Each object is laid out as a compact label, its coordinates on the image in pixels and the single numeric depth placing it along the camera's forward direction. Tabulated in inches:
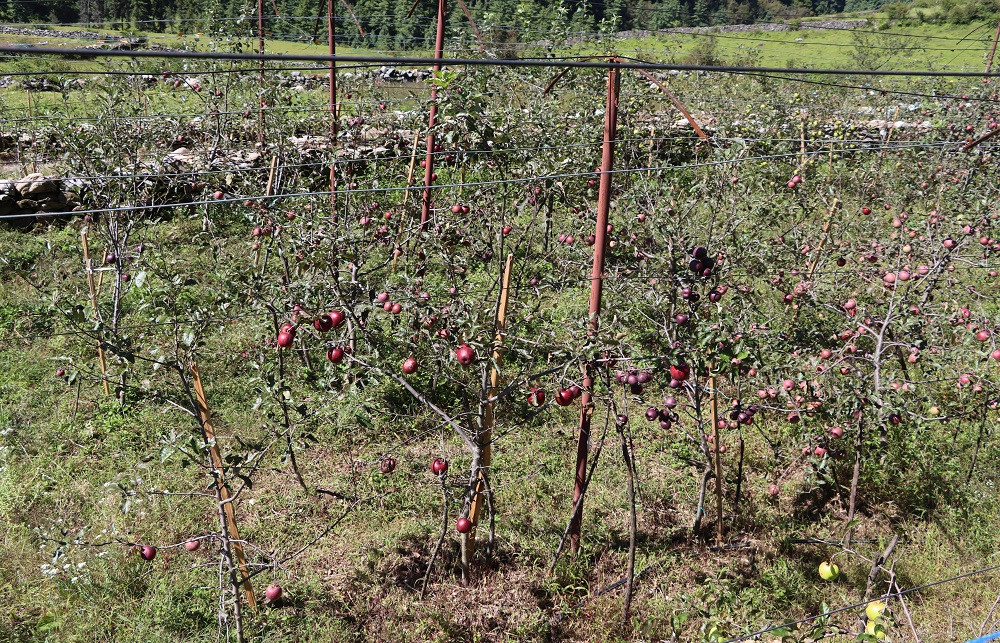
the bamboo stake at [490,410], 108.7
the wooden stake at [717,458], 118.7
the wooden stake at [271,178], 210.8
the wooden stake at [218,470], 94.8
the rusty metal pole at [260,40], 235.5
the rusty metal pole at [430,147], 191.6
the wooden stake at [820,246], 182.0
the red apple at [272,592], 105.1
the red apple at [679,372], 107.8
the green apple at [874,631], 63.9
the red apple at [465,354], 99.8
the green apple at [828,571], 83.4
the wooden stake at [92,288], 152.2
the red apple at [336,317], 109.1
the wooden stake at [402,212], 182.4
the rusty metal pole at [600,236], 102.9
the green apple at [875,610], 66.3
